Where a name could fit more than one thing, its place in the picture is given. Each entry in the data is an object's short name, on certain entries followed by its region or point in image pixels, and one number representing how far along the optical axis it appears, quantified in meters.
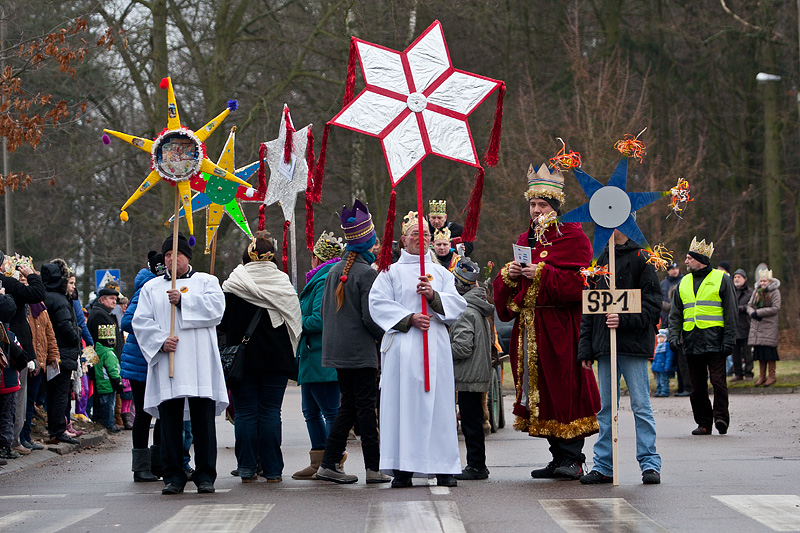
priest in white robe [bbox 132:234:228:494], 19.39
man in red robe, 19.94
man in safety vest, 29.27
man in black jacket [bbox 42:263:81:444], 28.70
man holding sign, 19.20
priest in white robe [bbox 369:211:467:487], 18.98
